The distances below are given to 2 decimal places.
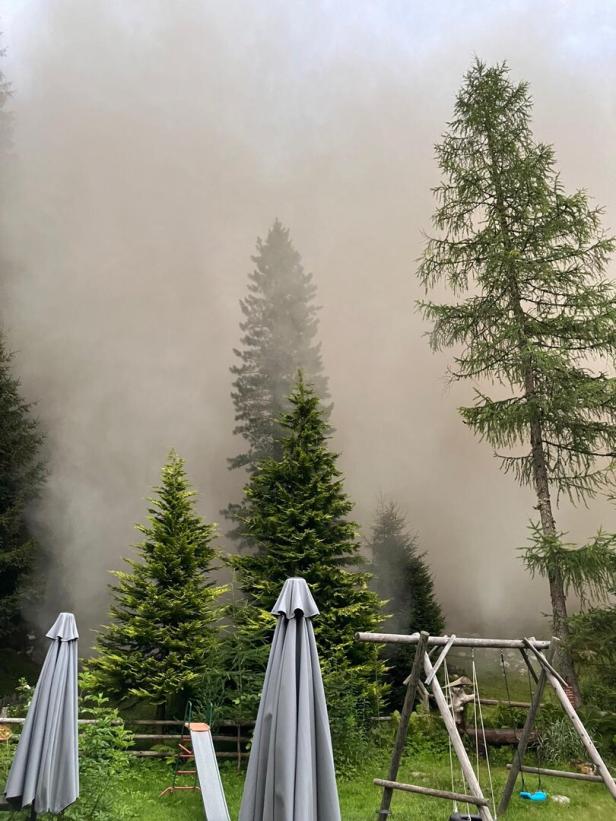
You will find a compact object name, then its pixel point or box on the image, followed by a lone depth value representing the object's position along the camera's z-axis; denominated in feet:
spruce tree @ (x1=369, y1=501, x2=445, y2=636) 49.37
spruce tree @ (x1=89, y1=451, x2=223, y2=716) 32.19
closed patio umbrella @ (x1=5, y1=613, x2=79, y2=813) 14.71
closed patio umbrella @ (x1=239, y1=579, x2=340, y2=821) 10.50
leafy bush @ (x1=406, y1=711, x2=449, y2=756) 30.86
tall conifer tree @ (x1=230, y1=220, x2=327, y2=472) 60.03
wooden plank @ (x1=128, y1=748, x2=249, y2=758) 29.37
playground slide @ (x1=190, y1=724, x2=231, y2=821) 20.12
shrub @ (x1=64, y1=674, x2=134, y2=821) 17.97
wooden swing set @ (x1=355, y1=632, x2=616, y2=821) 14.87
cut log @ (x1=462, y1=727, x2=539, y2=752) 30.22
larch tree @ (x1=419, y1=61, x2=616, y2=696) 34.91
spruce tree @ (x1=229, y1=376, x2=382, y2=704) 34.81
